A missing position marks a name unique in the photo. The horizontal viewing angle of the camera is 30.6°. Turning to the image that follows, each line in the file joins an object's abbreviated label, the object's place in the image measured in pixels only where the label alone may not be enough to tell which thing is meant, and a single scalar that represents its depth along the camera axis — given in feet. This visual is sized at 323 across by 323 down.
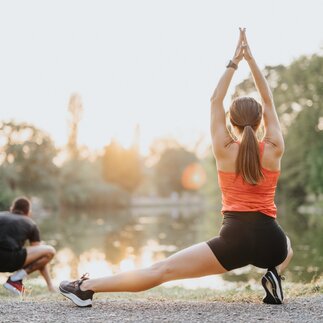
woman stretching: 15.64
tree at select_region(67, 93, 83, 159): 220.84
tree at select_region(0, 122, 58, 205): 145.28
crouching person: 26.37
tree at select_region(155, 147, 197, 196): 284.20
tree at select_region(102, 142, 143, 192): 248.73
